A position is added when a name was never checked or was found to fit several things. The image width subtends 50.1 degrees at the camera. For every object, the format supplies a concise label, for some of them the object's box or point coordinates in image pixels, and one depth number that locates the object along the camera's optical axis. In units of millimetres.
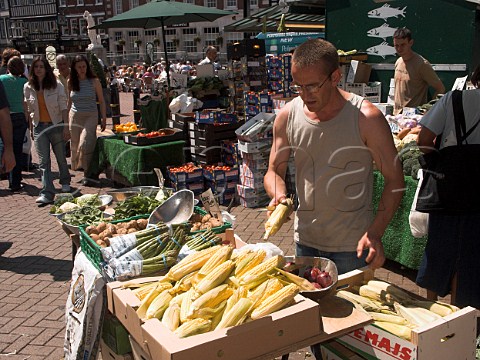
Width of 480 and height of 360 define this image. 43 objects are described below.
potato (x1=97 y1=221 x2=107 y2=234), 3695
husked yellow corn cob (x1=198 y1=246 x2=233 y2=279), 2605
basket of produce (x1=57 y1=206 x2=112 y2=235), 4320
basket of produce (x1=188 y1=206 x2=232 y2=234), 3596
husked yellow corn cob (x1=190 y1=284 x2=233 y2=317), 2283
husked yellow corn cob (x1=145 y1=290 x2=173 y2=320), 2434
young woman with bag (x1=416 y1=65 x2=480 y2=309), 3498
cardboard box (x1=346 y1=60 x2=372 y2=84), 8294
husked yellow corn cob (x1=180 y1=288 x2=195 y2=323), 2295
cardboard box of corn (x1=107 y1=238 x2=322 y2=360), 2168
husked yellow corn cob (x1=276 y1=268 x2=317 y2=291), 2584
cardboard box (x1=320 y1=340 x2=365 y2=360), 2732
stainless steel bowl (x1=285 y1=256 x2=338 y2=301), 2538
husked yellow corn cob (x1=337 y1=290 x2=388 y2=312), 2809
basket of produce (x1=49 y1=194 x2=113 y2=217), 4946
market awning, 12670
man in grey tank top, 2670
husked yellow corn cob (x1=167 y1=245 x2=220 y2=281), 2742
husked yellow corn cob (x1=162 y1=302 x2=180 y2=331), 2297
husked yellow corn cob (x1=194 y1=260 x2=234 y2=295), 2455
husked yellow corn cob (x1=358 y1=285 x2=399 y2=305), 2918
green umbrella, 10484
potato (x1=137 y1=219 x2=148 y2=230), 3854
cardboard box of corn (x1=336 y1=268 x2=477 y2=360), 2441
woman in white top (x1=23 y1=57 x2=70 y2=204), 8109
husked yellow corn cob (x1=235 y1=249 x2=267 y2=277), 2646
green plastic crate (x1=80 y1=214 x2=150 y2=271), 3252
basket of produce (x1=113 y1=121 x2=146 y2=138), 9289
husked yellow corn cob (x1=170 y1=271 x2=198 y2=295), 2590
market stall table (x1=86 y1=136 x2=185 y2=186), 8352
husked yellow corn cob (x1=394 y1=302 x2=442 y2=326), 2637
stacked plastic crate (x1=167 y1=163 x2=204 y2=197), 8211
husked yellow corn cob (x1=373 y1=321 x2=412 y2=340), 2516
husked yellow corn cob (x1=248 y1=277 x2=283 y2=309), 2371
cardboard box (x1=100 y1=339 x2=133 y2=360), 3039
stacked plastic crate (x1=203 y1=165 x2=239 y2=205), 8125
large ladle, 3896
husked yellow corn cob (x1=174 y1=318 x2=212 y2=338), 2182
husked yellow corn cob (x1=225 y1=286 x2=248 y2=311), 2348
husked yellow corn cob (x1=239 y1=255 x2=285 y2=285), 2535
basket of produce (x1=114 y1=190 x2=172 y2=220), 4410
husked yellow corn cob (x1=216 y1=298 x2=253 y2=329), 2232
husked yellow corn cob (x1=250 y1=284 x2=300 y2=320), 2289
